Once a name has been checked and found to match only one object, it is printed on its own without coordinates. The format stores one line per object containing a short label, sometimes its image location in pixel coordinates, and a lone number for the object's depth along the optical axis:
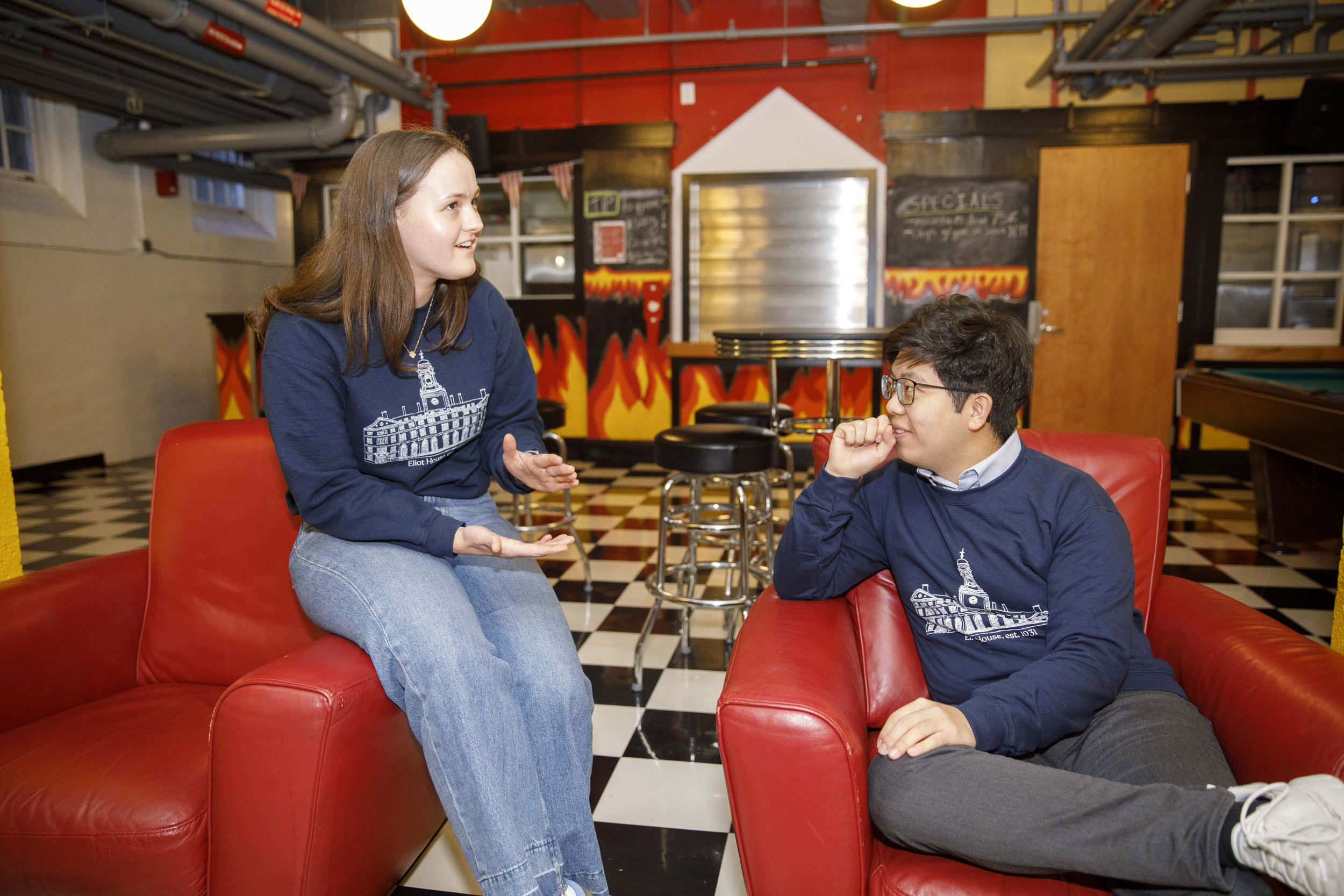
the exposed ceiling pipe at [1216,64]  4.77
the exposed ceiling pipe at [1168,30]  4.09
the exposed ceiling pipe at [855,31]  5.12
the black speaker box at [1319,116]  5.00
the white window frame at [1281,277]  5.42
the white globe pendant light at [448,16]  3.53
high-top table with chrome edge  2.62
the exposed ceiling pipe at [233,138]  5.80
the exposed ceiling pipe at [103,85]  4.60
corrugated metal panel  5.76
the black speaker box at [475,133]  5.96
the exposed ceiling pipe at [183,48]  4.06
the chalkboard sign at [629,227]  5.99
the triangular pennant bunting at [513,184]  6.20
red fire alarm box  6.52
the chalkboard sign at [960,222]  5.58
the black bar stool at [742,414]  3.58
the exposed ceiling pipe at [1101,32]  4.20
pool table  3.45
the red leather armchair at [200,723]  1.20
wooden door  5.50
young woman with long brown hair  1.30
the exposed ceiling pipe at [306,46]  4.05
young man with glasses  1.02
